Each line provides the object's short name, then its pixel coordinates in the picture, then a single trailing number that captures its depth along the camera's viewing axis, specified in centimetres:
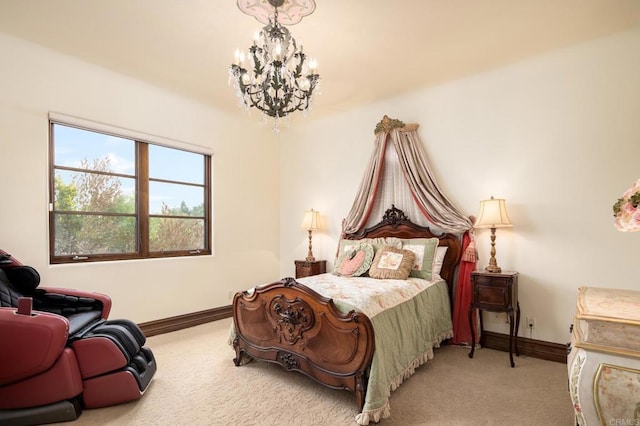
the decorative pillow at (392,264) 335
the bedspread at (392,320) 214
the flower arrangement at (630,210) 161
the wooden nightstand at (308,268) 467
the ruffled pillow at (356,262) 362
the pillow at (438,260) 355
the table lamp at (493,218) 322
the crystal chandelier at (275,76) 235
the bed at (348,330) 218
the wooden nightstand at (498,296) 307
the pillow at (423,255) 349
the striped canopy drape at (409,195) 352
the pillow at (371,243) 387
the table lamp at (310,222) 480
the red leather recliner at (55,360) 209
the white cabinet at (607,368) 144
